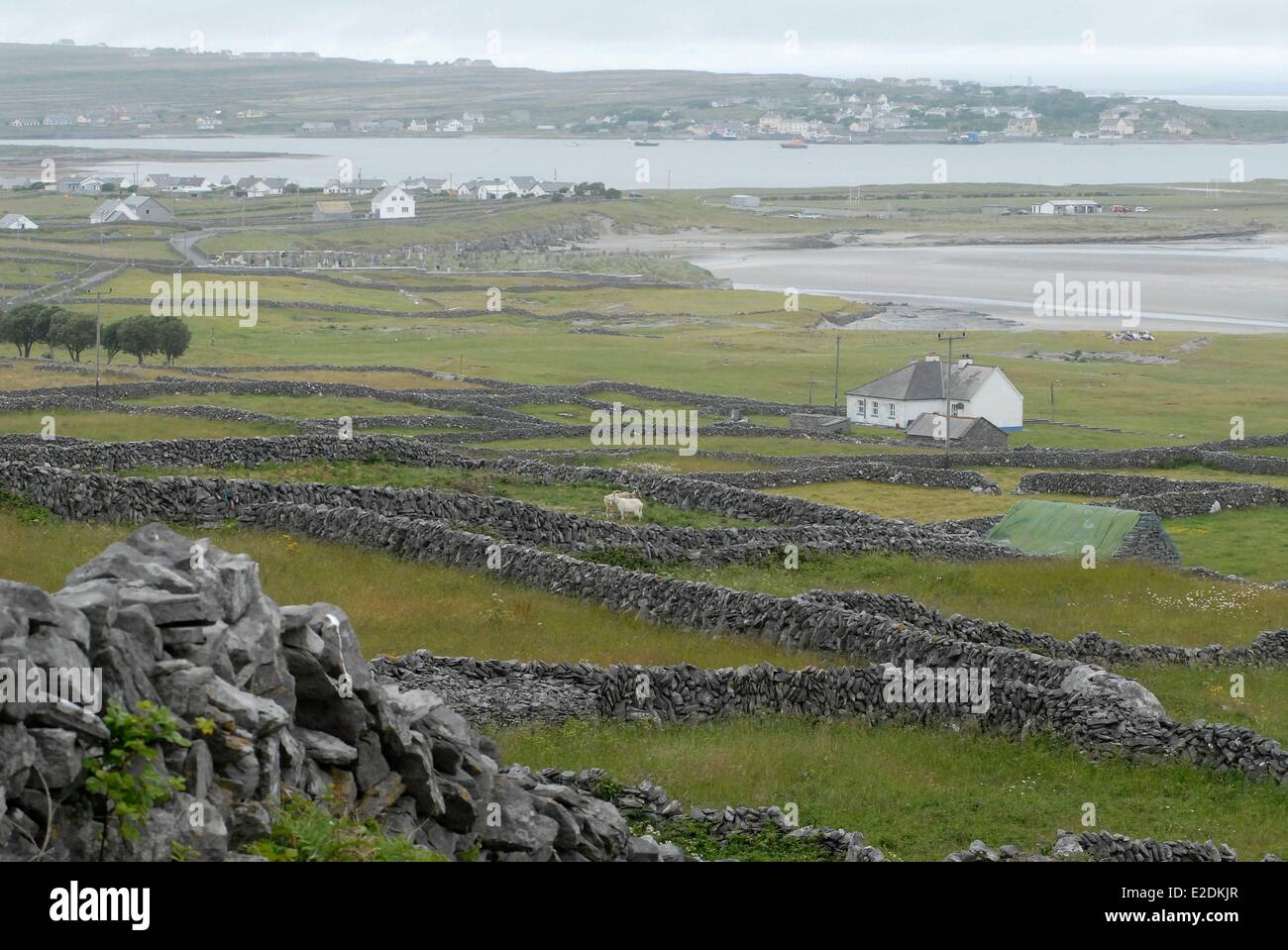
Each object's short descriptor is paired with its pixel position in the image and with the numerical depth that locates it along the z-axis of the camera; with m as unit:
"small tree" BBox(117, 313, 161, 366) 92.44
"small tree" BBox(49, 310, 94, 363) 93.12
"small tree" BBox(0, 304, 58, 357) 94.50
